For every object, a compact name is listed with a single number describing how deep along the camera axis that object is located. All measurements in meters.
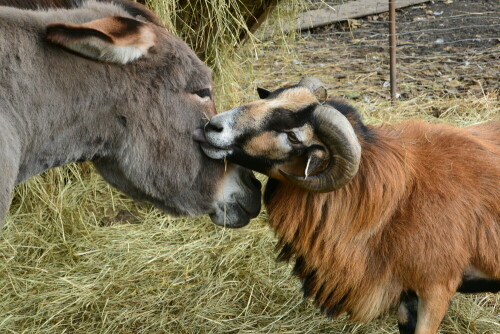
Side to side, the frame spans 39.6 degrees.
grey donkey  3.16
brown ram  3.84
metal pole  8.91
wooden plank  11.41
